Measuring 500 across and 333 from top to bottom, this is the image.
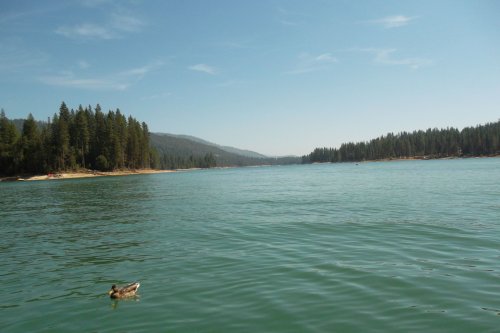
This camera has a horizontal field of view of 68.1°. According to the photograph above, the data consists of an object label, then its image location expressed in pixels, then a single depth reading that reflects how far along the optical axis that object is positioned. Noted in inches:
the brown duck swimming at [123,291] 466.3
